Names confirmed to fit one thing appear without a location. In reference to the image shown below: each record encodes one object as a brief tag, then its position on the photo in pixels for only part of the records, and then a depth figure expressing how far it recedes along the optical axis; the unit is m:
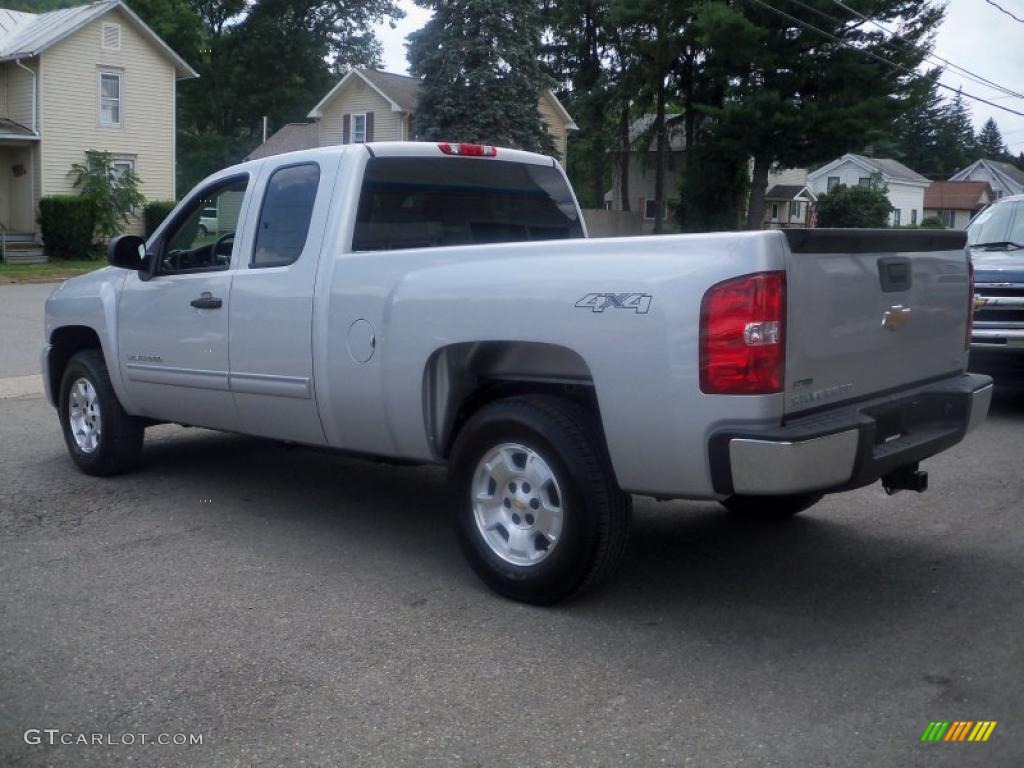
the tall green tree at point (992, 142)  129.25
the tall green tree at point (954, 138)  109.19
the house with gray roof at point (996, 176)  83.50
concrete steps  32.16
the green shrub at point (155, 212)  36.97
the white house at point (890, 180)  70.25
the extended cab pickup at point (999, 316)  9.80
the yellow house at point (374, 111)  43.12
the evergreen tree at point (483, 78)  33.12
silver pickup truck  4.39
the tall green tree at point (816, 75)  38.19
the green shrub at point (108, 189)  34.50
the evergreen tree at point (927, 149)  107.94
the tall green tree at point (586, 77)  51.44
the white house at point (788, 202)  63.18
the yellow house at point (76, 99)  34.84
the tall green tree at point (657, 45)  43.75
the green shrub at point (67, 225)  32.72
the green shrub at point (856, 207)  49.62
